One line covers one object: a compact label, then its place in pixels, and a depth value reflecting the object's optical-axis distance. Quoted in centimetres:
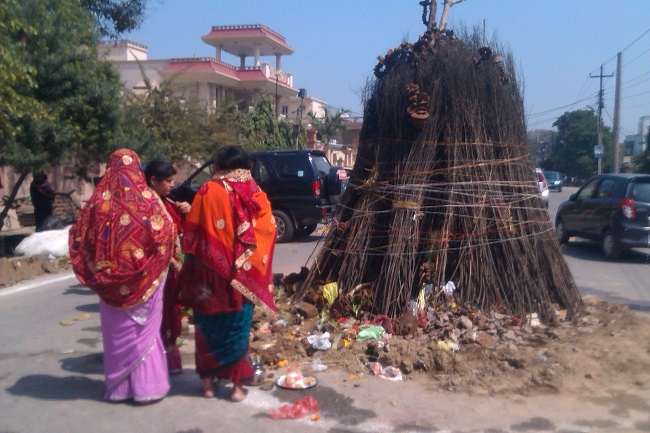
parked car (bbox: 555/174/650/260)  1073
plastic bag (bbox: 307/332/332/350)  544
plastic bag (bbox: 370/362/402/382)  494
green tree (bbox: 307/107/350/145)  3731
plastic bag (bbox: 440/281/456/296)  591
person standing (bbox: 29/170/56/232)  1206
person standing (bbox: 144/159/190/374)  481
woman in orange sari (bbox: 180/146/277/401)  431
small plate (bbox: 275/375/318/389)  475
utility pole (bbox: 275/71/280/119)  3236
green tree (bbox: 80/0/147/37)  1606
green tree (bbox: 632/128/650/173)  3659
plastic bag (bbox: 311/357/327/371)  511
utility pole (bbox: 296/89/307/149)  2833
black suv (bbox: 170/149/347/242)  1273
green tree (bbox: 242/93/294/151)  2888
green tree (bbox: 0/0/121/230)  1031
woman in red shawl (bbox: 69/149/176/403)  425
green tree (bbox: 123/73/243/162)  1880
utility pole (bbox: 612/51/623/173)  3034
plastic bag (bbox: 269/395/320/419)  430
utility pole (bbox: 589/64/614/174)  4218
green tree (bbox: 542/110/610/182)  5569
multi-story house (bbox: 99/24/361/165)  2814
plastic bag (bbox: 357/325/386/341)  554
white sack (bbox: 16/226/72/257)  1034
